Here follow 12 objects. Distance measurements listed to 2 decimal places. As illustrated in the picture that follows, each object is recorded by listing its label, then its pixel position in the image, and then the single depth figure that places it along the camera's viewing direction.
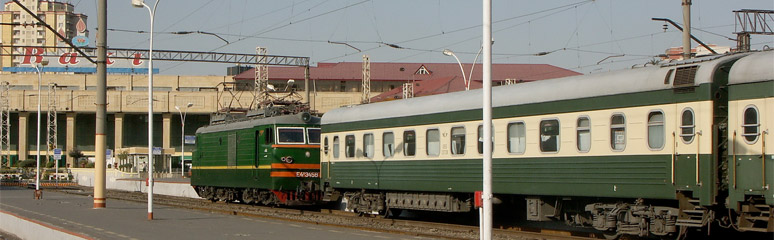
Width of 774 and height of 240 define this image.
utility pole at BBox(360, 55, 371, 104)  70.47
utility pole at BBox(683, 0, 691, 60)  26.16
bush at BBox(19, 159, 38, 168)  99.89
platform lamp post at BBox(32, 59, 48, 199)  41.44
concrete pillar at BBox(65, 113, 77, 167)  110.32
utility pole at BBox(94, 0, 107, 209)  32.50
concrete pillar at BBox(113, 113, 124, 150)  110.69
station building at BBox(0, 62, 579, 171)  108.38
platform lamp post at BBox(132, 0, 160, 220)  26.59
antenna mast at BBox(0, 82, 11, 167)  95.43
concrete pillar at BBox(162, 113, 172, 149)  110.27
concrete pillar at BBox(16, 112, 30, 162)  110.81
